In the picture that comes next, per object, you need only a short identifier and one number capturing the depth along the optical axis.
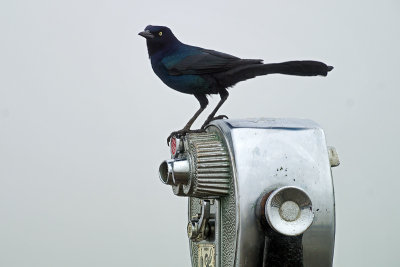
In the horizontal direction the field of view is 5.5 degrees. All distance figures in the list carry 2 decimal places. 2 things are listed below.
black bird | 8.04
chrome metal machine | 7.71
